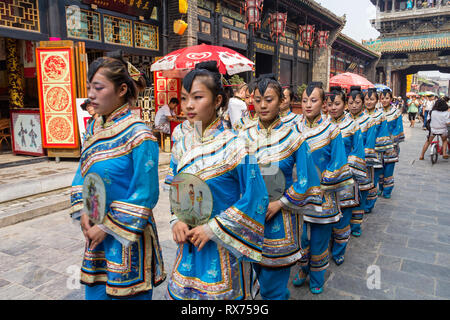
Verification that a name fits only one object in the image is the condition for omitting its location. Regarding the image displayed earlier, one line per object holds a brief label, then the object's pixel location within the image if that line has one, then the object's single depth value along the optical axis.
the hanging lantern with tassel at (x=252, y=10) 10.98
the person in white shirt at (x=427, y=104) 16.27
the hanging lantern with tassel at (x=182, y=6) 9.18
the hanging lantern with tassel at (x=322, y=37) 16.78
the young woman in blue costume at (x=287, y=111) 4.13
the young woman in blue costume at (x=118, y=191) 1.75
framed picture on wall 7.50
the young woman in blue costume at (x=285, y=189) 2.31
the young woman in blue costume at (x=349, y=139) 3.76
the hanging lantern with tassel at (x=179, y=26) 9.30
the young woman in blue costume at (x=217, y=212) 1.61
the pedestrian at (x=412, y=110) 19.92
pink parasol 11.80
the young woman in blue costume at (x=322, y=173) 3.02
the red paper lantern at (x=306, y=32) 15.39
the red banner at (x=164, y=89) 9.37
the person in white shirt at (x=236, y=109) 6.00
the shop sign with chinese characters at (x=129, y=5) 7.96
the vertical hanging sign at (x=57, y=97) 6.93
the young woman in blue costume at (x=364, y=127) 4.76
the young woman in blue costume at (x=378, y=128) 5.68
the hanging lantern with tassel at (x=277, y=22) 12.78
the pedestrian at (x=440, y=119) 9.44
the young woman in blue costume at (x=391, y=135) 6.13
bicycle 9.43
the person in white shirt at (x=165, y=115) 8.98
